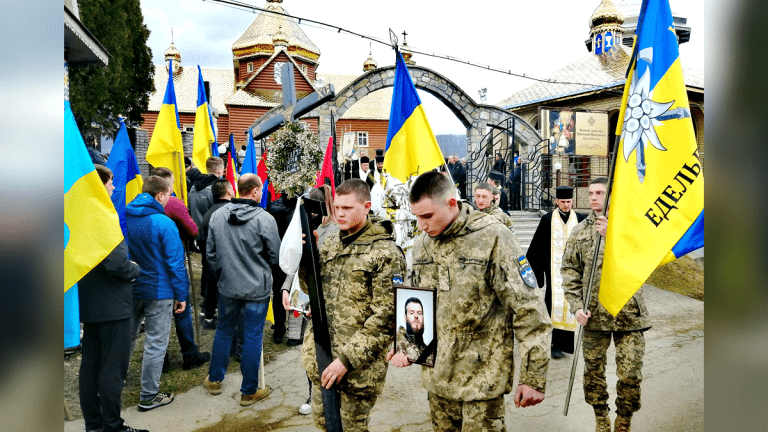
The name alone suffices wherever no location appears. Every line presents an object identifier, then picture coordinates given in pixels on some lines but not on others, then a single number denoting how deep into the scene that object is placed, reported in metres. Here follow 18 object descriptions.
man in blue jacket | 4.62
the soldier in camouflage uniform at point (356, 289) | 2.94
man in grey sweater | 4.81
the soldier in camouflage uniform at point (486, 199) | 6.43
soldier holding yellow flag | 3.70
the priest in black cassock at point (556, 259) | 5.89
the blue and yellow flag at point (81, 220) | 2.74
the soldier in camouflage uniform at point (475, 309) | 2.54
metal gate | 15.78
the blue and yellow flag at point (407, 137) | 4.63
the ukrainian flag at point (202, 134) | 7.77
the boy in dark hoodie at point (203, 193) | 7.46
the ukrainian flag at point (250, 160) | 7.30
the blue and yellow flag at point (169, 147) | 6.84
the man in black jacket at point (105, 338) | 3.84
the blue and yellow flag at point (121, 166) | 4.73
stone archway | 14.99
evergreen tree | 19.75
